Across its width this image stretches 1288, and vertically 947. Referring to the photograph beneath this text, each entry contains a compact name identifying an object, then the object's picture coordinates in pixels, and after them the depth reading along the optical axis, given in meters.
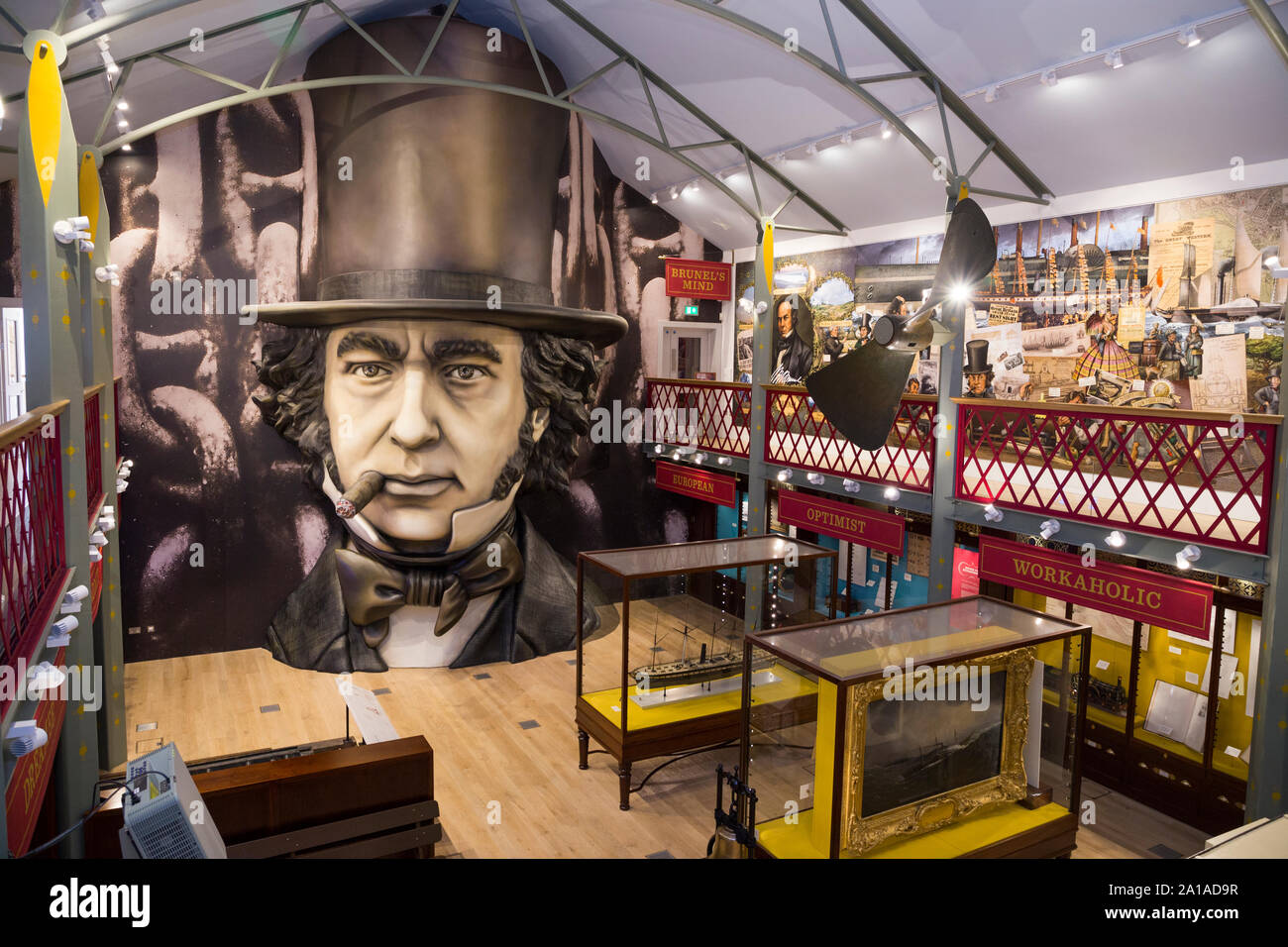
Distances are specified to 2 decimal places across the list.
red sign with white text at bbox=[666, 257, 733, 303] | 13.96
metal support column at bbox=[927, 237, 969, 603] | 8.75
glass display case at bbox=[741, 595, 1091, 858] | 5.54
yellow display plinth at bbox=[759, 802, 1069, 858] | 5.69
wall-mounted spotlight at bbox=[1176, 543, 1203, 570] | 6.71
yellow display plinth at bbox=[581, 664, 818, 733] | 7.92
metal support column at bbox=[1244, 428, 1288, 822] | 6.21
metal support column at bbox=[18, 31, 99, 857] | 4.95
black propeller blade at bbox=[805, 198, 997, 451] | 5.04
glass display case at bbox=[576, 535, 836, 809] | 7.86
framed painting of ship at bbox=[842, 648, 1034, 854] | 5.53
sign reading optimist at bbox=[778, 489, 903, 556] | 9.65
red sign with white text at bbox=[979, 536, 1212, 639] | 6.84
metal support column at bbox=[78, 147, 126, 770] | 7.70
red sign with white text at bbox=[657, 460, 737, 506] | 12.51
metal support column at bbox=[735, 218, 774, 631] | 11.45
